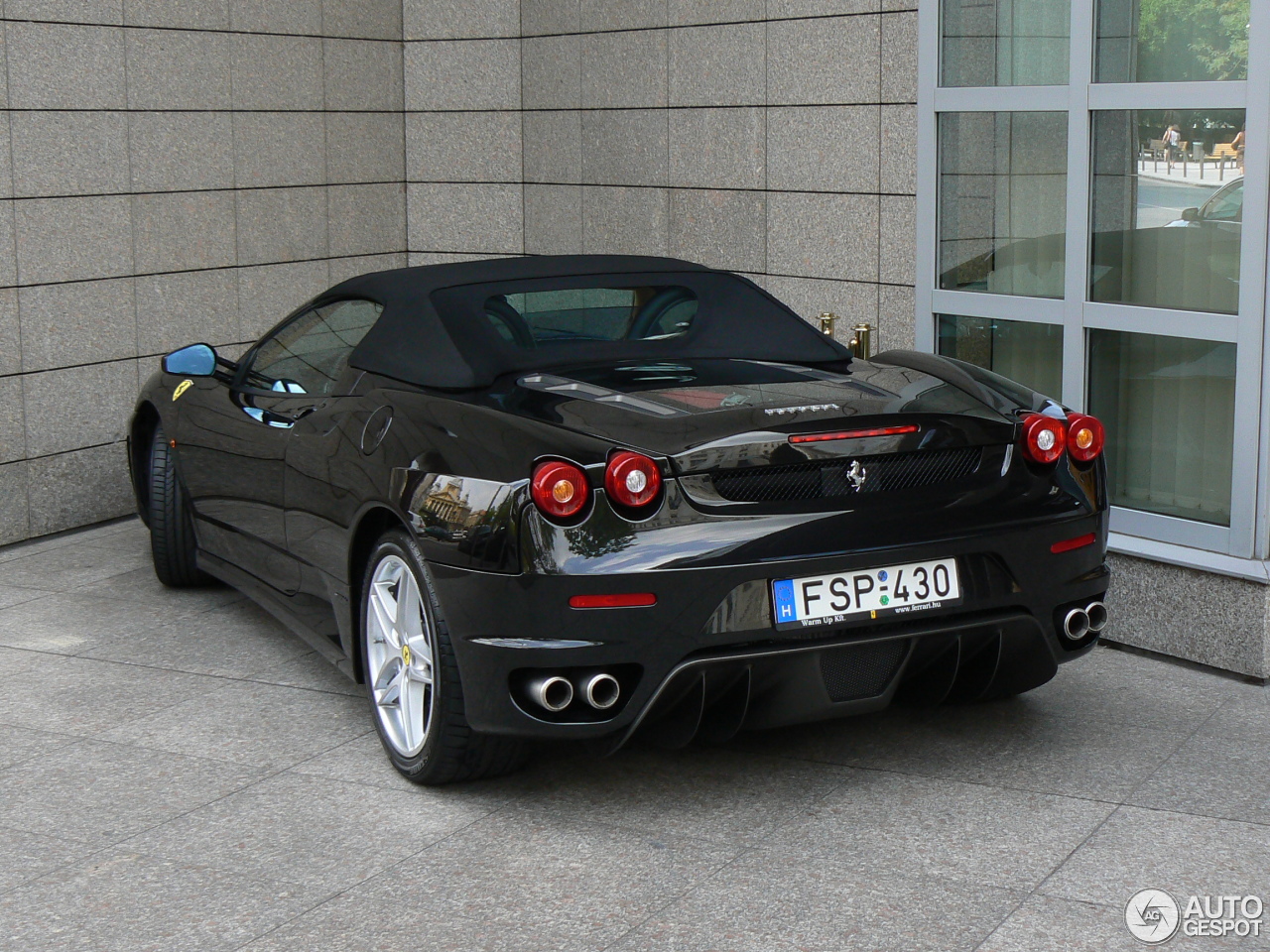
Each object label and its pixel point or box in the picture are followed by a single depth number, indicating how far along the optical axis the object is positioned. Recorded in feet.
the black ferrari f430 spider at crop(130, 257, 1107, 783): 12.93
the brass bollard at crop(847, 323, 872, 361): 22.96
